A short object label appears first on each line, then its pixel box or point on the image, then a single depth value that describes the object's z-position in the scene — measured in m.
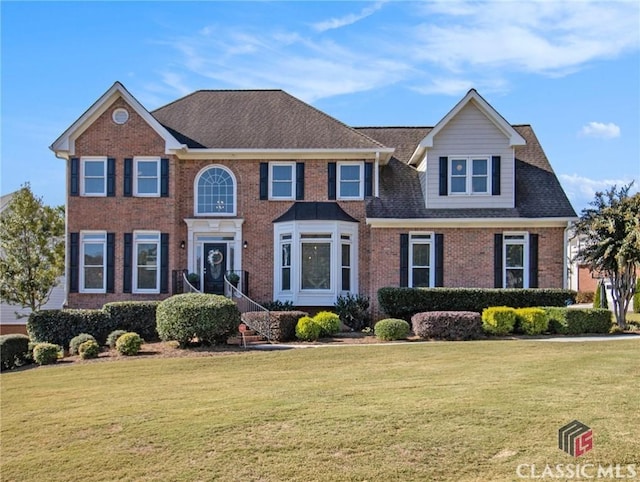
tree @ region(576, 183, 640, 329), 19.25
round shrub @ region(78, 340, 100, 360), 16.08
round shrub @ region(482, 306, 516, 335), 17.75
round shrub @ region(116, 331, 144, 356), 16.09
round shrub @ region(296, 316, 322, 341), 17.47
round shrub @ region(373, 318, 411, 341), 17.56
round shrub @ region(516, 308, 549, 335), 18.06
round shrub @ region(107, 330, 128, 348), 17.55
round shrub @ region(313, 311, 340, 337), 18.12
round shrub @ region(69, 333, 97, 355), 16.97
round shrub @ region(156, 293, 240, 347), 16.00
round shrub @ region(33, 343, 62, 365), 16.14
